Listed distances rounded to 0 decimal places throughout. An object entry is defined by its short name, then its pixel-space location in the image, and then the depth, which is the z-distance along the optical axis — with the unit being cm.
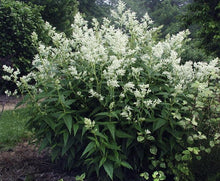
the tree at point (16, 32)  986
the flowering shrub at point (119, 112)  283
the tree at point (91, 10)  2495
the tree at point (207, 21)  1175
